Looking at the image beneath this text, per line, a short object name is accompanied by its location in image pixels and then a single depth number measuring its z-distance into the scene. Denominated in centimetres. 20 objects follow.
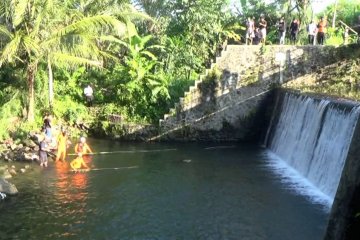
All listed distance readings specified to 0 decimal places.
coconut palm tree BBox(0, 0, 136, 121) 1998
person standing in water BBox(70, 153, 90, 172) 1717
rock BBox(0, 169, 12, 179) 1588
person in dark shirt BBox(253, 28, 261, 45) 2464
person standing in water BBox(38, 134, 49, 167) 1744
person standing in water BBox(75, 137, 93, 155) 1742
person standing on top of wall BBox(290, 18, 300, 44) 2458
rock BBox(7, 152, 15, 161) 1840
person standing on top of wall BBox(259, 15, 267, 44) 2434
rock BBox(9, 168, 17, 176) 1645
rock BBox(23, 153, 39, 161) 1841
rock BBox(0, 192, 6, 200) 1363
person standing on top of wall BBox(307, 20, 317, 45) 2395
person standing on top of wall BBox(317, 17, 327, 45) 2392
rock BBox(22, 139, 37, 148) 1995
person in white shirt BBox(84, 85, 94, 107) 2420
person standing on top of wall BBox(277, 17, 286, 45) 2447
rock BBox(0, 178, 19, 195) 1402
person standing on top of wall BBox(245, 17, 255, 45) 2475
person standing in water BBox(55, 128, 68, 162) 1827
